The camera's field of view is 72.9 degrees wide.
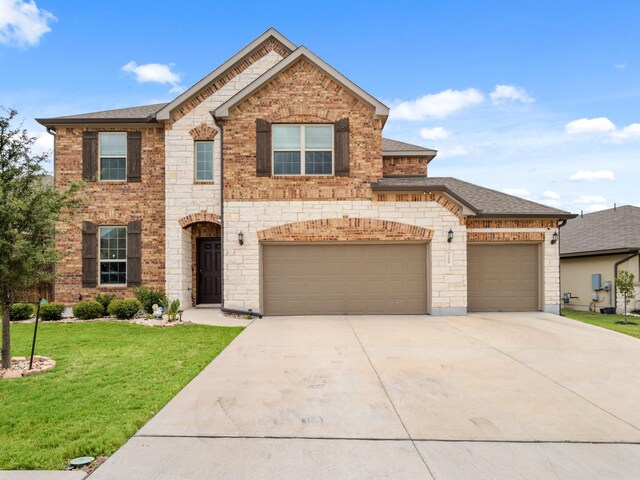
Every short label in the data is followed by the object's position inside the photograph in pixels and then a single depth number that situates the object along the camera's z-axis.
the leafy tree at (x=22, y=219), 6.68
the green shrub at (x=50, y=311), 13.05
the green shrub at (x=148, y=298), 13.56
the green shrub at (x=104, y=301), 13.41
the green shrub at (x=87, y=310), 13.09
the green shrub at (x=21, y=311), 12.99
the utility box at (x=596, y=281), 16.66
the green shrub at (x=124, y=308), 13.02
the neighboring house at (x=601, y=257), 15.89
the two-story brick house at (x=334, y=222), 13.10
